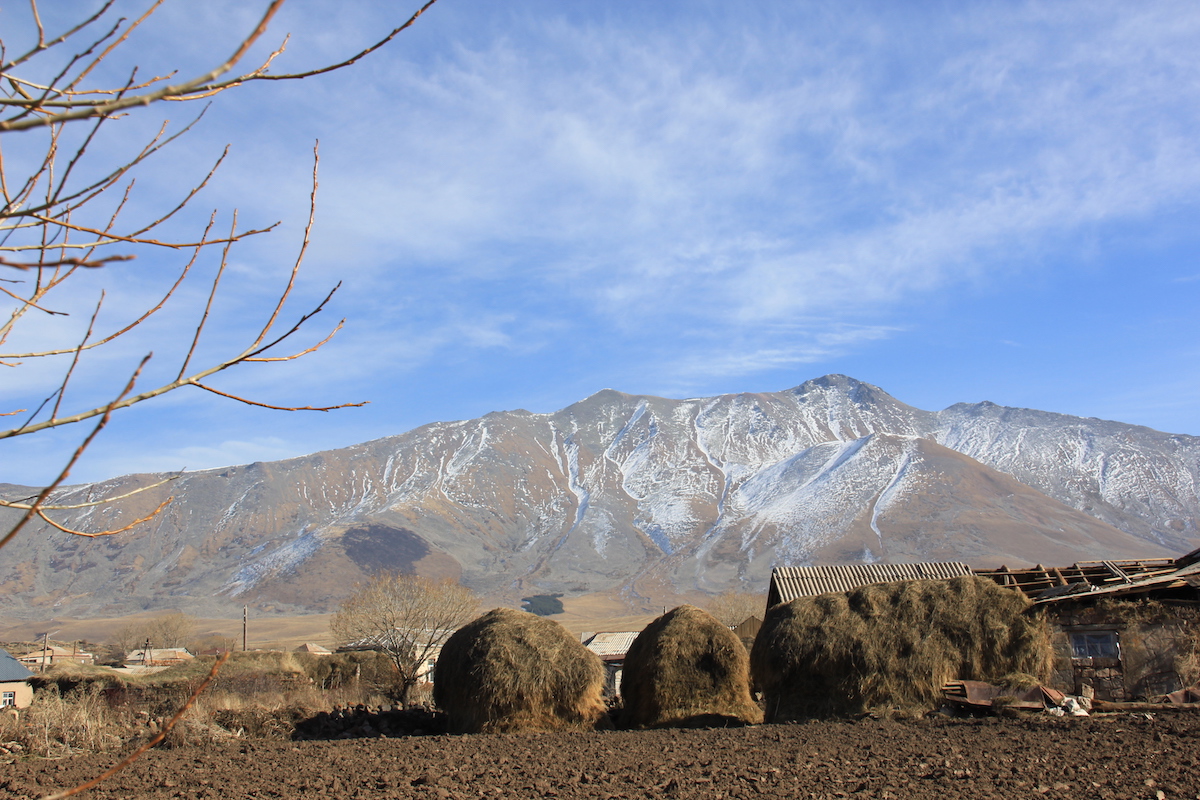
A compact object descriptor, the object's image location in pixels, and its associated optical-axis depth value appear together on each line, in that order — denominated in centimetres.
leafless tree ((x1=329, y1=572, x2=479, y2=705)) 3319
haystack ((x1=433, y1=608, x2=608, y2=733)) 1850
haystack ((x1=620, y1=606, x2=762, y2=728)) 1914
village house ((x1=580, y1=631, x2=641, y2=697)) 3858
